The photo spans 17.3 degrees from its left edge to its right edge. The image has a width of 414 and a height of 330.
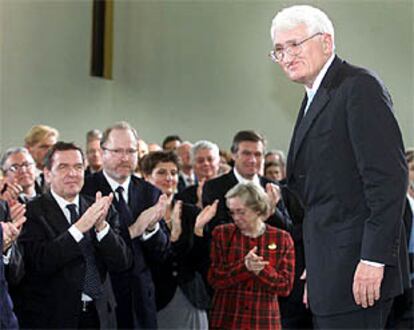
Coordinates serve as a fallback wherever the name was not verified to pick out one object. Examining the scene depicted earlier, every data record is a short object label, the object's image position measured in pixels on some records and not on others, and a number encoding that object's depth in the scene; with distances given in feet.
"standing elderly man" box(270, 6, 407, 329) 11.90
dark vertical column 50.92
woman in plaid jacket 22.95
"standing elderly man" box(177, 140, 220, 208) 31.47
